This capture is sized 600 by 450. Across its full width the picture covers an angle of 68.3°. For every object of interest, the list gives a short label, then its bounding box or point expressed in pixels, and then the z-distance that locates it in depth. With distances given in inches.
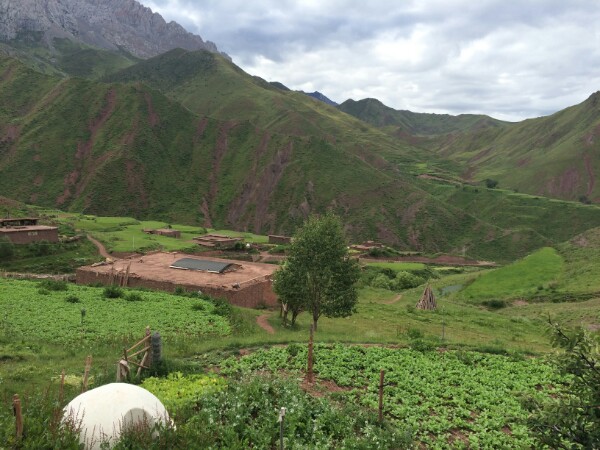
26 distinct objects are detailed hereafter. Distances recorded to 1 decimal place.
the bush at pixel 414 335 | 1001.4
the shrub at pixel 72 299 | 1240.8
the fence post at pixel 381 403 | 538.6
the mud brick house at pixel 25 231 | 2529.5
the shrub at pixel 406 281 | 2739.7
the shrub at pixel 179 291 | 1510.8
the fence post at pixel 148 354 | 631.8
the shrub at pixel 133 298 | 1330.0
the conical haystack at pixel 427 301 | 1803.6
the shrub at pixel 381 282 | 2709.2
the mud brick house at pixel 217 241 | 3255.4
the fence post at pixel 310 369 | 659.4
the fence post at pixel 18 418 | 375.9
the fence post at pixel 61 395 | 493.5
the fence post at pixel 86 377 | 524.4
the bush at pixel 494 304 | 2133.4
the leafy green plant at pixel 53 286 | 1362.0
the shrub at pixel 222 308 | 1253.7
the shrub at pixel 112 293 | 1339.8
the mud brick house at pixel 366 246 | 3781.3
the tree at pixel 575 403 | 268.8
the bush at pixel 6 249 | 2367.4
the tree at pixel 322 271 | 1210.0
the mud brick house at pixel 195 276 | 1657.2
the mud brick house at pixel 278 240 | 3762.1
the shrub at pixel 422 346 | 863.7
